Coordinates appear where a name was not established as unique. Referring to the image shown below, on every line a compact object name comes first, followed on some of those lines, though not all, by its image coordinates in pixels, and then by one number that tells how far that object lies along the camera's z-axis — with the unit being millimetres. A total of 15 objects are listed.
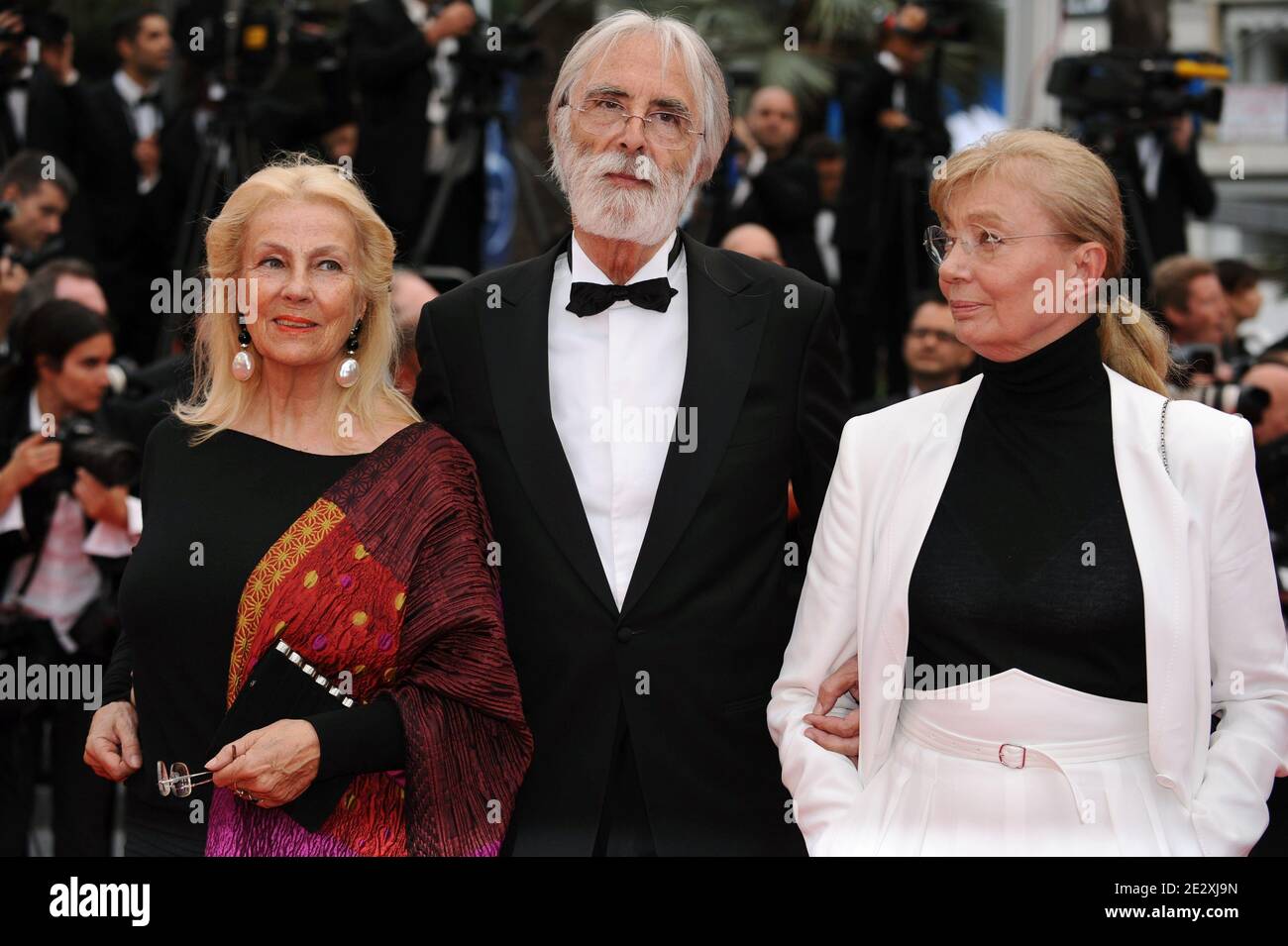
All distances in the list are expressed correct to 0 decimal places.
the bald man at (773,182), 6316
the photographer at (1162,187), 6309
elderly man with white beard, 2811
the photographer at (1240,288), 6703
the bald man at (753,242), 5355
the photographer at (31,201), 5605
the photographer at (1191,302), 5855
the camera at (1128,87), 6117
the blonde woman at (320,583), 2686
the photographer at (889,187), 6398
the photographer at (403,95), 6051
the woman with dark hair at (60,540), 4316
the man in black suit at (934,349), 5656
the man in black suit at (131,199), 6609
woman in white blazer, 2416
